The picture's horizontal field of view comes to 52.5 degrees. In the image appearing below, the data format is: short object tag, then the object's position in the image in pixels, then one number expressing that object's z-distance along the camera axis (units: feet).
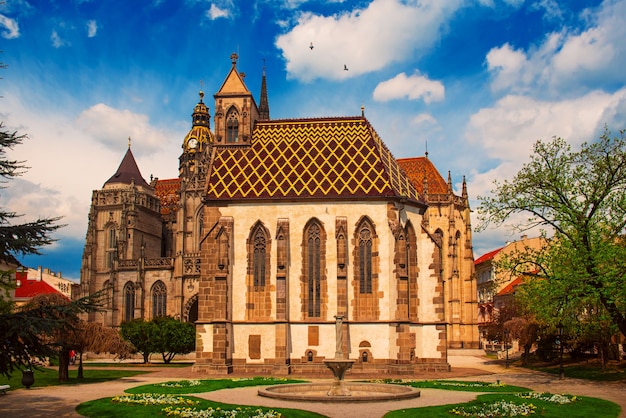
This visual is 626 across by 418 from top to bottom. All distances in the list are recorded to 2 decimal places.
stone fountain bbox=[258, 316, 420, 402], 74.18
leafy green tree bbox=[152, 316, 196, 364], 153.80
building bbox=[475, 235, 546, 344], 246.47
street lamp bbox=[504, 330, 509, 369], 147.39
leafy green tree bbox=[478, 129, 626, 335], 94.53
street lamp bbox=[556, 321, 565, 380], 112.43
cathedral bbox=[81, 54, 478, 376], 121.08
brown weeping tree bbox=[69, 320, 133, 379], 100.32
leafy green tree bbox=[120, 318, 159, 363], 153.07
